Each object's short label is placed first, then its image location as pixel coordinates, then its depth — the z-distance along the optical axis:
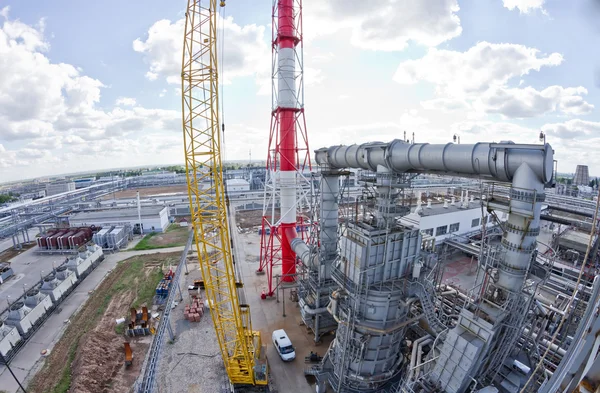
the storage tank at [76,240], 38.72
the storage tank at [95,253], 33.41
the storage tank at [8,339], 19.27
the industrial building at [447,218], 31.80
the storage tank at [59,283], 25.39
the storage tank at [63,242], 38.94
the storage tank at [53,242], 39.09
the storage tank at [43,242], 39.50
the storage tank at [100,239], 38.81
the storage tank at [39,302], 23.17
